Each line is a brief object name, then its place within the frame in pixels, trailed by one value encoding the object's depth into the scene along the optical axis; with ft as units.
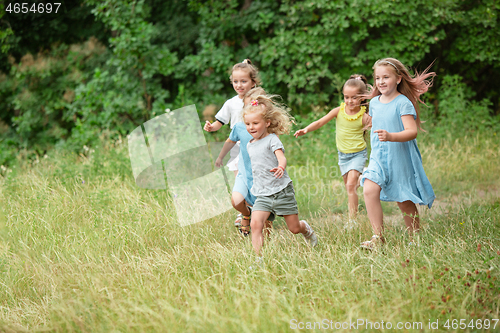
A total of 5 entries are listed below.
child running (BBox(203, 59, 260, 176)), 25.39
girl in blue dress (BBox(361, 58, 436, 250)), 21.75
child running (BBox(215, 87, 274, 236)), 23.52
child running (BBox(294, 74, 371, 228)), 25.96
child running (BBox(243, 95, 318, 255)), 20.98
